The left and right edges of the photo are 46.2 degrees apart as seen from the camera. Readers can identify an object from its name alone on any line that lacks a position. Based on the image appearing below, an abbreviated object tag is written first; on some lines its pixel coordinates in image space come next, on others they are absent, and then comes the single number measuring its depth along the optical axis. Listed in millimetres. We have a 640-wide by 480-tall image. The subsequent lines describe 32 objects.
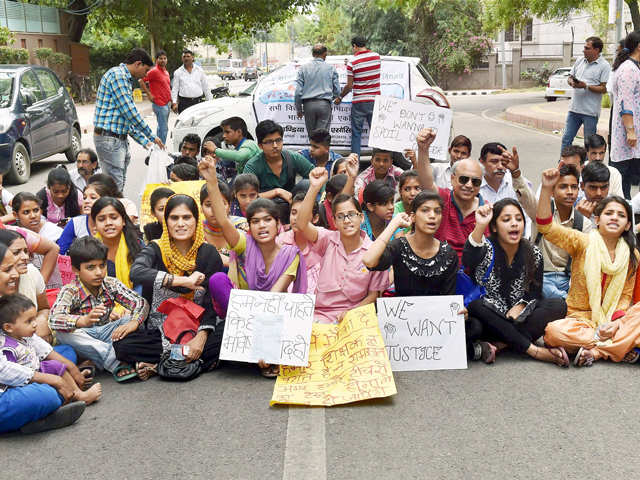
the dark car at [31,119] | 11781
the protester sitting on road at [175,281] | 4582
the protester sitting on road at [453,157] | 7000
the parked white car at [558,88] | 27750
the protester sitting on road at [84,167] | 7289
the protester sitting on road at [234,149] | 7609
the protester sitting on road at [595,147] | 6633
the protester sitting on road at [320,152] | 7445
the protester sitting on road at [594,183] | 5559
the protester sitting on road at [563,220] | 5469
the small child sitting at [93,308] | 4473
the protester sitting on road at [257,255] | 4789
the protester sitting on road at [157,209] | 5754
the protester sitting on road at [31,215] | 5781
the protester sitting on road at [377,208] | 5691
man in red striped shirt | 10094
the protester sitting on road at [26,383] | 3748
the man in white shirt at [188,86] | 14570
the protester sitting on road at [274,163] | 7023
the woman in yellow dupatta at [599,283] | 4543
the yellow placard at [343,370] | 4098
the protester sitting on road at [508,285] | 4668
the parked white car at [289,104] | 10375
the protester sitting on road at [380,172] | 6965
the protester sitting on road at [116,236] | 5102
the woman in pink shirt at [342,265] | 4941
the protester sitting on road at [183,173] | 7164
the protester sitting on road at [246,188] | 6312
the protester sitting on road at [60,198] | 6625
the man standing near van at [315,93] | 9852
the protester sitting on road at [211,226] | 5867
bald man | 5449
